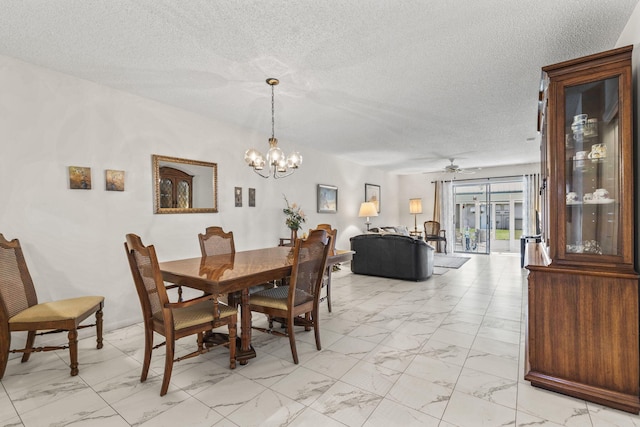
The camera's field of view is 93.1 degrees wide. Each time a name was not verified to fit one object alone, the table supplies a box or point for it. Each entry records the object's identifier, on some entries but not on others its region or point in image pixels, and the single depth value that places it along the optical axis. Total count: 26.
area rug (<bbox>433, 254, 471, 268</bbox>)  6.71
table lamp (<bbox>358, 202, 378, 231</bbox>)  7.26
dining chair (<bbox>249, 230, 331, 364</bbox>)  2.38
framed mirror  3.57
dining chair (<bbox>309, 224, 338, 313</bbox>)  3.60
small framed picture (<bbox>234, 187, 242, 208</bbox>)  4.46
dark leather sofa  5.06
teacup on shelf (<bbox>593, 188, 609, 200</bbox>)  1.92
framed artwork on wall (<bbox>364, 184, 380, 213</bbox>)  8.18
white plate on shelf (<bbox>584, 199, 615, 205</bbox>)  1.89
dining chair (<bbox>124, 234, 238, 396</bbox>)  1.94
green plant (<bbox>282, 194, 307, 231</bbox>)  5.07
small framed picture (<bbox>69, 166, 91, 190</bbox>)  2.88
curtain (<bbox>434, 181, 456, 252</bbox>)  9.23
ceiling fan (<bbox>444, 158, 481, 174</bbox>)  7.08
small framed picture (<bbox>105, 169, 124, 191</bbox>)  3.12
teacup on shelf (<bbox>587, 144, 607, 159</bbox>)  1.94
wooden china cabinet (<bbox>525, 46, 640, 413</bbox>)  1.79
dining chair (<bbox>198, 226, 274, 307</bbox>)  3.24
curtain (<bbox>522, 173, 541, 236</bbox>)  7.82
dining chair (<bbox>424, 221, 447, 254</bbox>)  8.53
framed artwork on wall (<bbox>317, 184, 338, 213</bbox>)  6.30
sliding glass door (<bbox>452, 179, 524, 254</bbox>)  8.59
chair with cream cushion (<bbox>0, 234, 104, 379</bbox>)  2.19
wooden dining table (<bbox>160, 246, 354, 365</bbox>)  2.08
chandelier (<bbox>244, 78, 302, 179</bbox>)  3.24
